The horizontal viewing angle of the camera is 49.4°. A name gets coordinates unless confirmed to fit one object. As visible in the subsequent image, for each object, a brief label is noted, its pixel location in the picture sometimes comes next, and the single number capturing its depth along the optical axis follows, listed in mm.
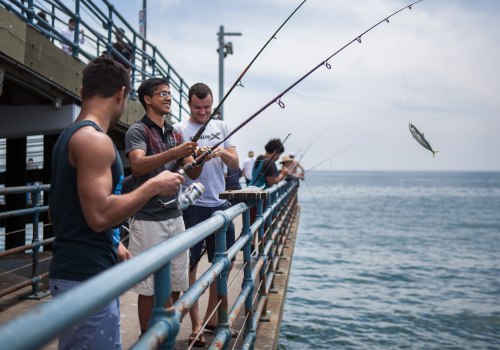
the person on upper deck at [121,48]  8995
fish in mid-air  5520
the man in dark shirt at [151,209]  3693
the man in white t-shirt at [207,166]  4336
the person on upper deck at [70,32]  8631
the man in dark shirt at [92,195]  1962
